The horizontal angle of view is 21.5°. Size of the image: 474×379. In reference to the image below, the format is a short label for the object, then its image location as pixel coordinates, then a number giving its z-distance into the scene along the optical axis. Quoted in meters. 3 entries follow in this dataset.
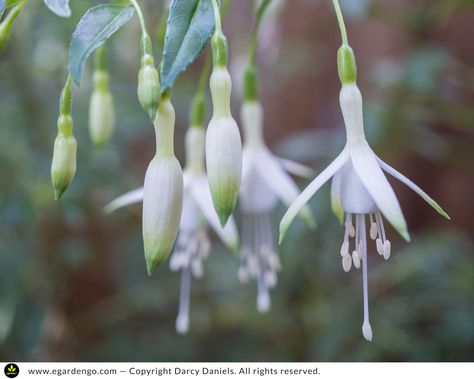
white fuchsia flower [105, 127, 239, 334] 0.24
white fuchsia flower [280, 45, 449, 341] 0.19
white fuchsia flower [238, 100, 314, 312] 0.24
